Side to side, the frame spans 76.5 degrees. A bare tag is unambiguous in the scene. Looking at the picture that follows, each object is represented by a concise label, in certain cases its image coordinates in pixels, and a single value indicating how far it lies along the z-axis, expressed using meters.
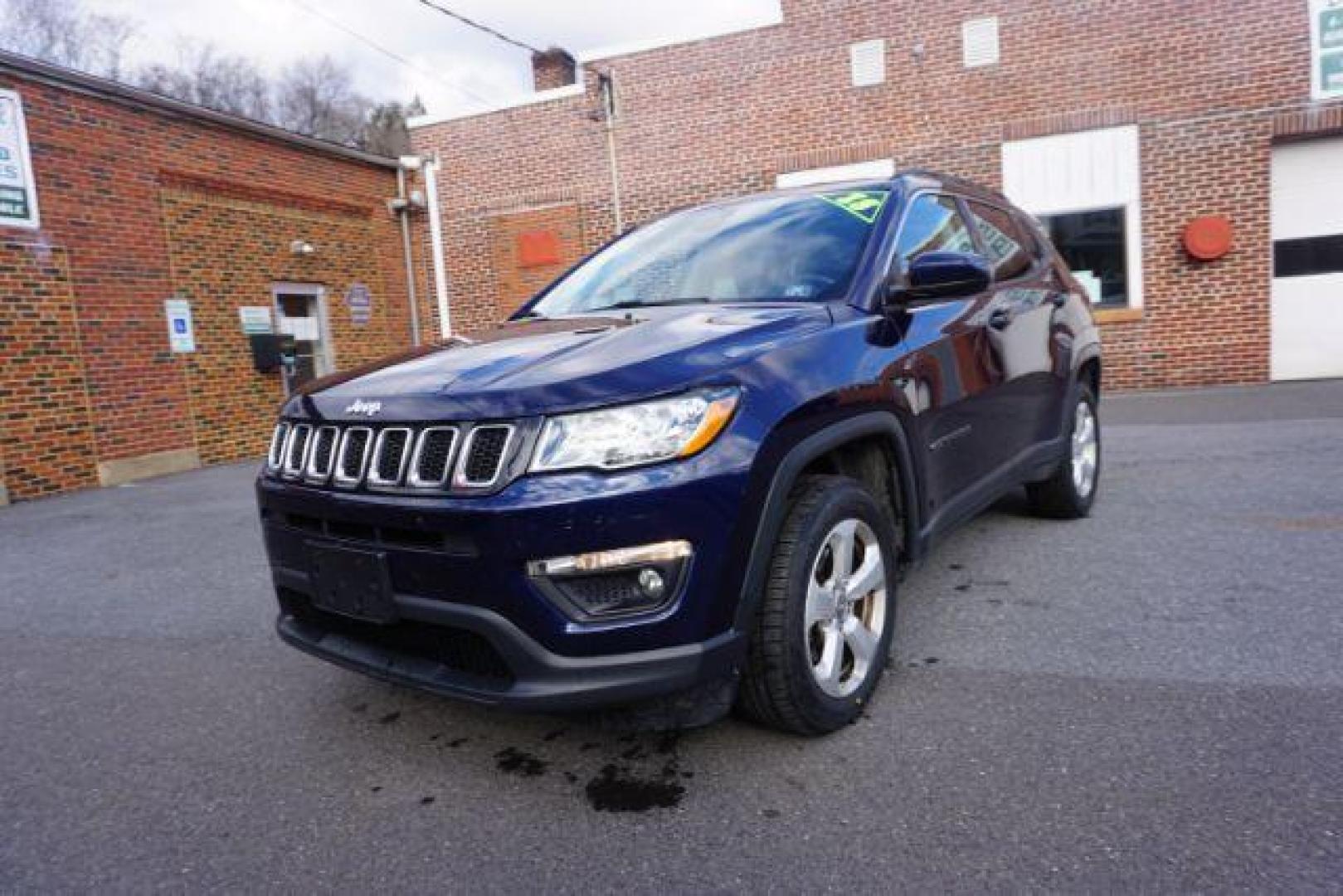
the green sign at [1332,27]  9.30
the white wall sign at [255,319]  10.41
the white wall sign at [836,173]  10.96
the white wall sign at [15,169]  7.93
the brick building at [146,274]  8.16
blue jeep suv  1.98
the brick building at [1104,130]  9.71
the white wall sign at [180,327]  9.50
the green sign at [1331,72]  9.37
